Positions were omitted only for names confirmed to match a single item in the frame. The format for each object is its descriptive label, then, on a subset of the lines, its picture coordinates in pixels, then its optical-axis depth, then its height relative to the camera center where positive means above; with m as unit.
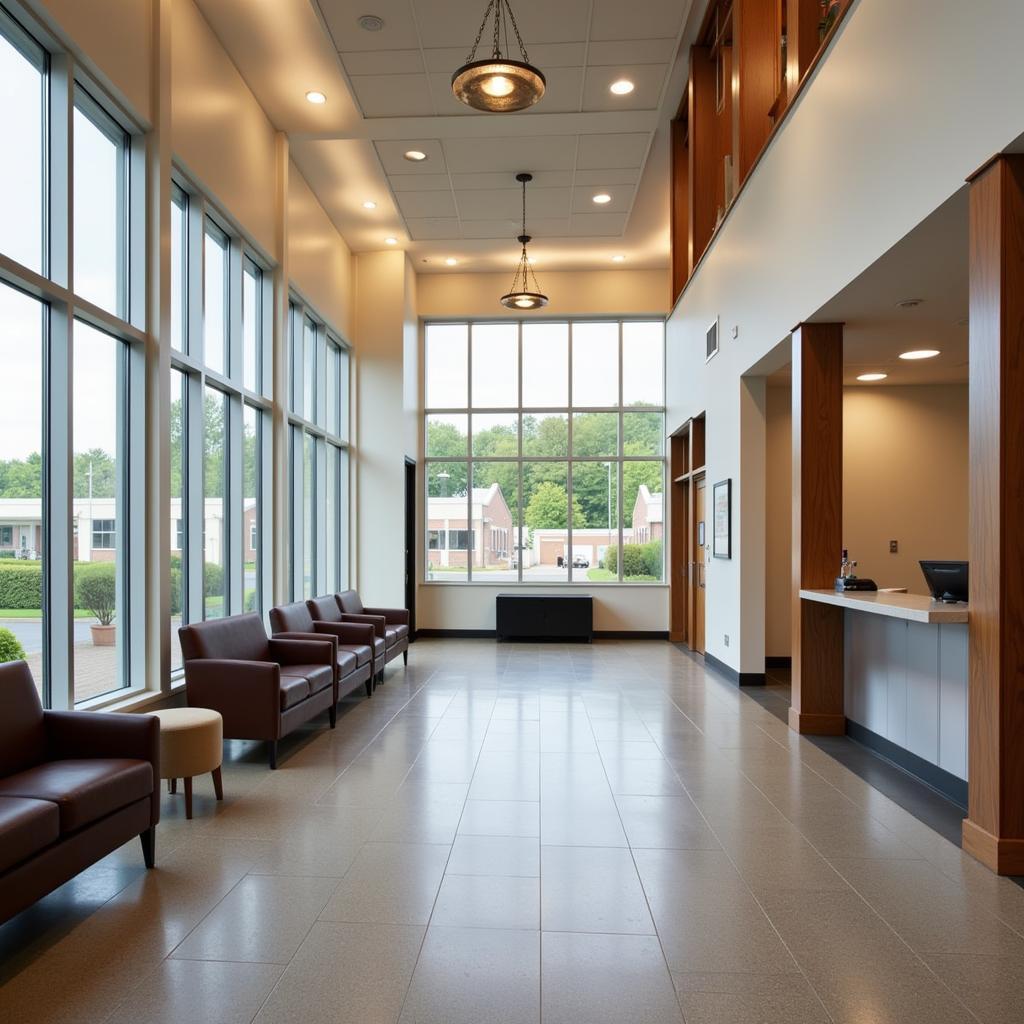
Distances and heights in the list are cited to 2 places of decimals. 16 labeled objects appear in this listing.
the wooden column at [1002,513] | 3.30 +0.04
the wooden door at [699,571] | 9.66 -0.60
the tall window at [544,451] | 11.99 +1.11
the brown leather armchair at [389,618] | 8.48 -1.13
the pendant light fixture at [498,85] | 5.11 +2.91
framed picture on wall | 7.69 +0.03
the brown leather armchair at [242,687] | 5.06 -1.09
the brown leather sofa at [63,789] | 2.68 -1.02
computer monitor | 4.30 -0.32
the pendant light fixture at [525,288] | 9.67 +3.53
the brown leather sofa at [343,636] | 6.57 -1.06
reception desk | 4.18 -0.96
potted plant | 4.67 -0.45
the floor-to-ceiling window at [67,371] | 4.13 +0.88
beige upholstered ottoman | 4.10 -1.17
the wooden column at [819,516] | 5.70 +0.05
